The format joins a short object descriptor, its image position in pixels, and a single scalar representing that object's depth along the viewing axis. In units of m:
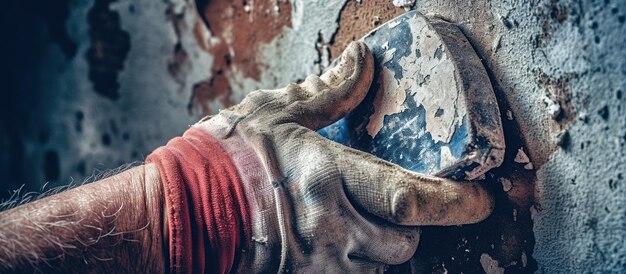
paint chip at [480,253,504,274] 0.50
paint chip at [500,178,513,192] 0.50
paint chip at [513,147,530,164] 0.49
